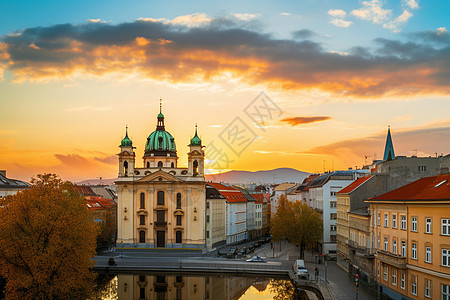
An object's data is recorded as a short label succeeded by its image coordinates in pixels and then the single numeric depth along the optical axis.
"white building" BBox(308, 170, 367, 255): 91.06
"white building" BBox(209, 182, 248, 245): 115.50
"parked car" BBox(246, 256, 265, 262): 82.25
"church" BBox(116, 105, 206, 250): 99.06
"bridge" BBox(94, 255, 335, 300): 74.62
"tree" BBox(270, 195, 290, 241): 87.19
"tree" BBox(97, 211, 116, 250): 100.47
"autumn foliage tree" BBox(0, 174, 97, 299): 47.88
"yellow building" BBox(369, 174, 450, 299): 41.88
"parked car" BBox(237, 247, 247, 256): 94.39
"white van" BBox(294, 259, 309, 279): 65.49
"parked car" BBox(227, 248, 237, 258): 91.22
